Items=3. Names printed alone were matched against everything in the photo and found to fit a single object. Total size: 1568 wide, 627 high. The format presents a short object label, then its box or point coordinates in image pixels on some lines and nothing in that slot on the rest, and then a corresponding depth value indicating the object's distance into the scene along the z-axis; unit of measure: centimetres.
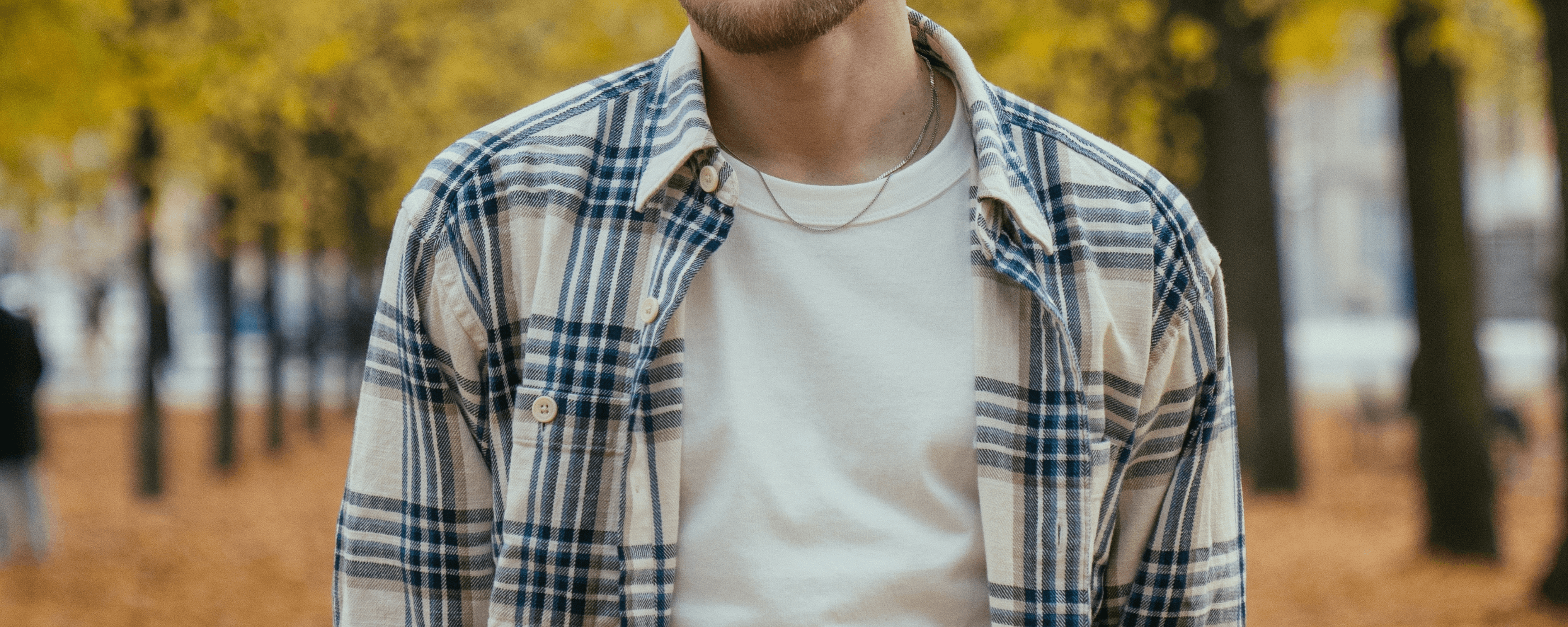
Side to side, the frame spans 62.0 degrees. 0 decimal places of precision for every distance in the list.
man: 160
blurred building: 3120
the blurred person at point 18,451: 1011
